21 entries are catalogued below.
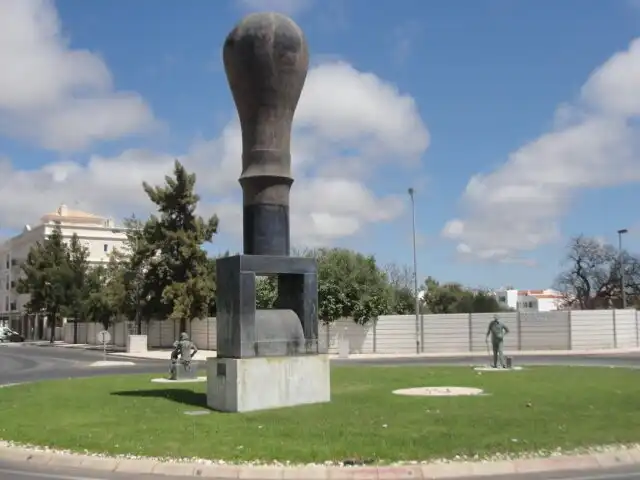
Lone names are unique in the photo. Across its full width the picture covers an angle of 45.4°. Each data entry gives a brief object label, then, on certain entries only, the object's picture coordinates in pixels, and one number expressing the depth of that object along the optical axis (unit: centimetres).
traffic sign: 3847
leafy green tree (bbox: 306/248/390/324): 4762
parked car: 8469
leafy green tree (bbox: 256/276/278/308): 5029
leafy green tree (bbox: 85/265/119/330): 5887
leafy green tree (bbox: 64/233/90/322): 7644
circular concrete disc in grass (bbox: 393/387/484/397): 1699
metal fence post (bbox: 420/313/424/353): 4731
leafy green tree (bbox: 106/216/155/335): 5394
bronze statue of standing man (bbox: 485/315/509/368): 2550
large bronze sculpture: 1616
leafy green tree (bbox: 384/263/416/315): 6144
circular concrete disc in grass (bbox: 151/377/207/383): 2328
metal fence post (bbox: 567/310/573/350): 4538
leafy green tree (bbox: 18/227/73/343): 7738
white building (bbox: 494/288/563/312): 14175
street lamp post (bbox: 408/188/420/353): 4701
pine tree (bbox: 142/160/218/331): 5234
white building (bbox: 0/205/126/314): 10156
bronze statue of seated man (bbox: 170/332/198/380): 2394
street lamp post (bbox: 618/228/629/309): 5688
